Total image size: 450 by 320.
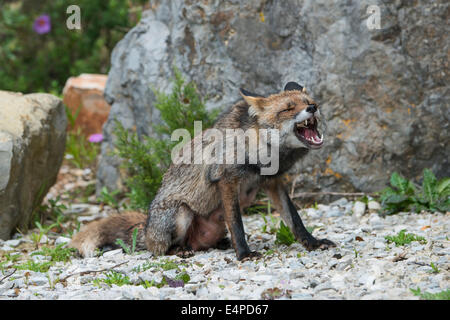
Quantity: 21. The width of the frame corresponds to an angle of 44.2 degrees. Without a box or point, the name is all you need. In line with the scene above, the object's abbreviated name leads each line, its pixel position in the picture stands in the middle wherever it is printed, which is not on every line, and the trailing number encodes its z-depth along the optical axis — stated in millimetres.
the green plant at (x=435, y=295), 3439
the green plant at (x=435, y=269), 4059
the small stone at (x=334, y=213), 6512
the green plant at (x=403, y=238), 4918
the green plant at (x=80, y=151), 9352
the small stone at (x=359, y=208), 6387
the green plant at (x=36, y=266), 4941
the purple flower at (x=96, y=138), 8883
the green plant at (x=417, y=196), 6195
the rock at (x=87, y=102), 9648
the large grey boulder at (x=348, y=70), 6688
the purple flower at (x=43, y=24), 10742
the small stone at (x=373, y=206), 6527
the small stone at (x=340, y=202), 6852
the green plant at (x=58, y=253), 5461
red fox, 4914
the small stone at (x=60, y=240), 6314
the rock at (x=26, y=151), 6281
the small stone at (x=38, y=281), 4582
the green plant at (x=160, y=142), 6887
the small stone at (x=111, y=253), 5453
